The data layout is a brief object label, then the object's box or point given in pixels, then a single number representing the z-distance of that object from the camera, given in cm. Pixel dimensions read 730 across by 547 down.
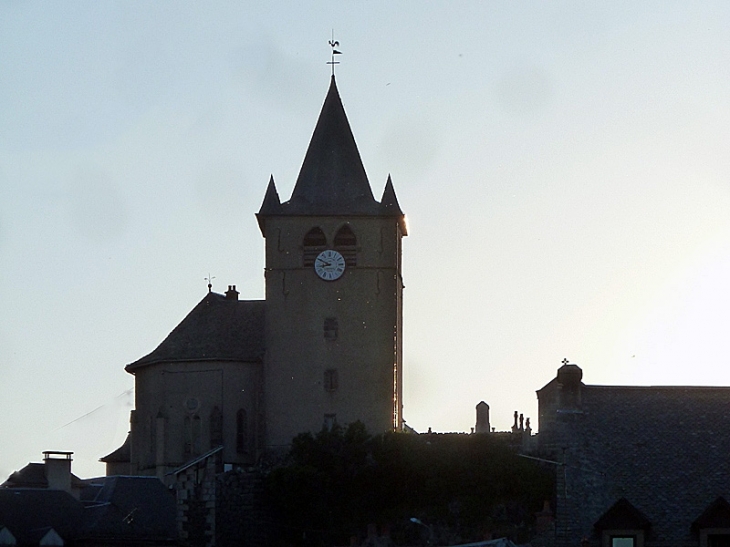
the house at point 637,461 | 7050
